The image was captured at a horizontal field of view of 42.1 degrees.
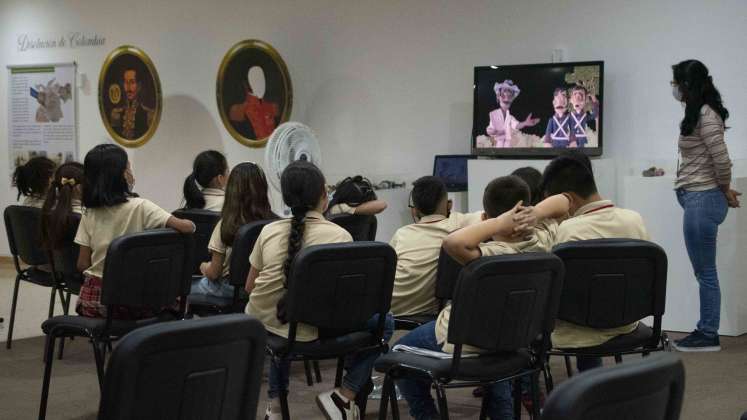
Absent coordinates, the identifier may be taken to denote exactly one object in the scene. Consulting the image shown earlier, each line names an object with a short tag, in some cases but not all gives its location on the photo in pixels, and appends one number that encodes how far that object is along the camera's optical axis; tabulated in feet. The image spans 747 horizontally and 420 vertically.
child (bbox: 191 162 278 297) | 14.88
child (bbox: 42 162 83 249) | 15.33
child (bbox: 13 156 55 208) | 19.54
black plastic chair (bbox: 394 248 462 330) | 12.73
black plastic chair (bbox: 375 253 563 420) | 9.75
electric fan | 22.25
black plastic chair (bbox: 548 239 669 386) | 11.21
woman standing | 17.89
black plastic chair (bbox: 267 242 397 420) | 10.90
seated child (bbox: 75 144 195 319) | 13.64
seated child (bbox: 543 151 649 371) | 12.30
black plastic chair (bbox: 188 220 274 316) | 13.99
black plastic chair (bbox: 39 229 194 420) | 12.08
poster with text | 32.01
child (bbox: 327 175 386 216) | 16.98
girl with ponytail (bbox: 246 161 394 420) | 11.84
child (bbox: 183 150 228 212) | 18.17
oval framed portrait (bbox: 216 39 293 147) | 27.35
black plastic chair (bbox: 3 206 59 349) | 17.58
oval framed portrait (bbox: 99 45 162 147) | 30.04
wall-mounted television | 21.38
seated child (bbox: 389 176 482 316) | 13.32
